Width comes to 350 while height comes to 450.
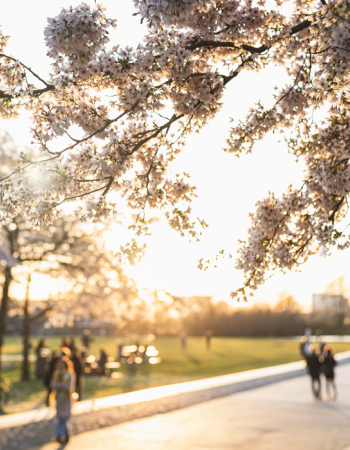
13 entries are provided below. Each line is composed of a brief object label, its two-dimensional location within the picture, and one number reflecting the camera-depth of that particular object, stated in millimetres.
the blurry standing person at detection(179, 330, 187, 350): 39375
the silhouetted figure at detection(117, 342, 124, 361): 29170
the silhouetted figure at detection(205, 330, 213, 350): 42466
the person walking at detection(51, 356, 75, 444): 10680
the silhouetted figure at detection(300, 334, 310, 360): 22425
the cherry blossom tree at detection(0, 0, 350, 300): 4742
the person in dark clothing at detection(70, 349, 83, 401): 15336
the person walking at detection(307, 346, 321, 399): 16752
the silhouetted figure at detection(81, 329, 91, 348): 32000
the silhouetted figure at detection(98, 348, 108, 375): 23797
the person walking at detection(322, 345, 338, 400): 16872
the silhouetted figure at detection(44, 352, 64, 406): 13245
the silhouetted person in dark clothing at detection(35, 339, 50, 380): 22656
